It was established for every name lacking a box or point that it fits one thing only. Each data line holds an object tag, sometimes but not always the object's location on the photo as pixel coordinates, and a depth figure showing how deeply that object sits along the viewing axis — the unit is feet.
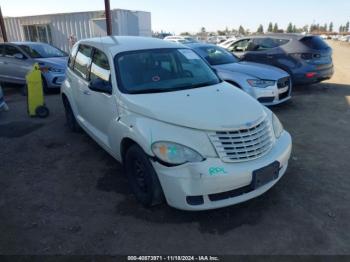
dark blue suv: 26.66
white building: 55.26
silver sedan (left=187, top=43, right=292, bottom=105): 20.27
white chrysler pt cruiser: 9.09
